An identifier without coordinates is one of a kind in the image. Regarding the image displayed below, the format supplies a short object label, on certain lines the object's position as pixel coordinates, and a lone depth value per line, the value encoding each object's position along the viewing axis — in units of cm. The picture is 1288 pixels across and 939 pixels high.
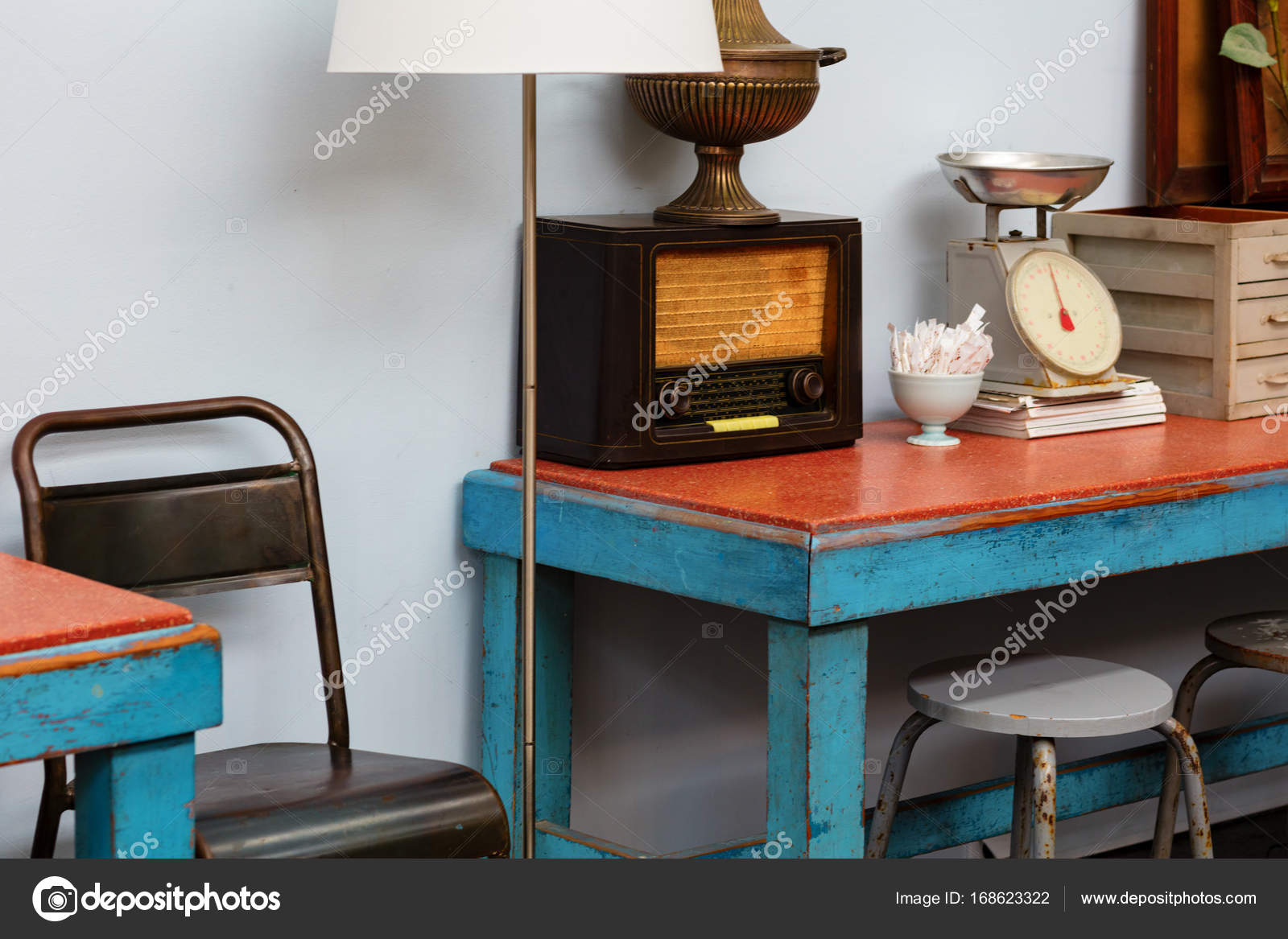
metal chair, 188
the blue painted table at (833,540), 205
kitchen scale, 274
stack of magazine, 269
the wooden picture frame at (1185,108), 328
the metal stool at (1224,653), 280
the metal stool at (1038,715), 232
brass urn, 239
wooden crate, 284
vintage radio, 235
